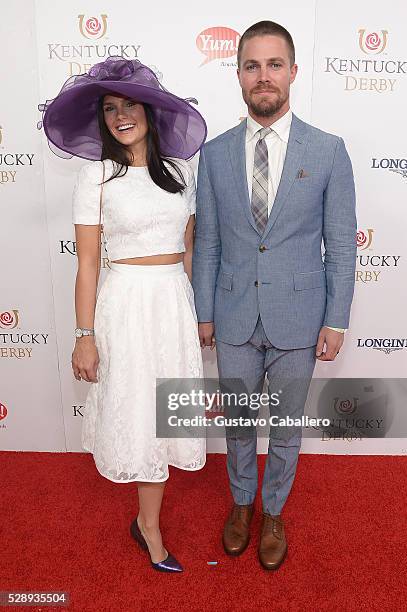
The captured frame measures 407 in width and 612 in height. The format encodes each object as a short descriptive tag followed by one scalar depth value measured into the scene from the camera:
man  1.91
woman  1.88
